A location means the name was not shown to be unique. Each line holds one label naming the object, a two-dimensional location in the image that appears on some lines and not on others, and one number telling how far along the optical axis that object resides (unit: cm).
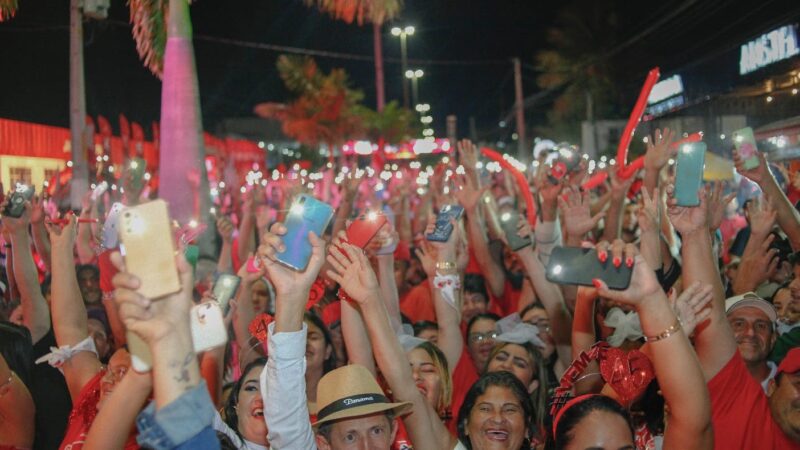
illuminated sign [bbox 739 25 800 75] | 1247
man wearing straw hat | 300
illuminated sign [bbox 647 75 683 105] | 1689
